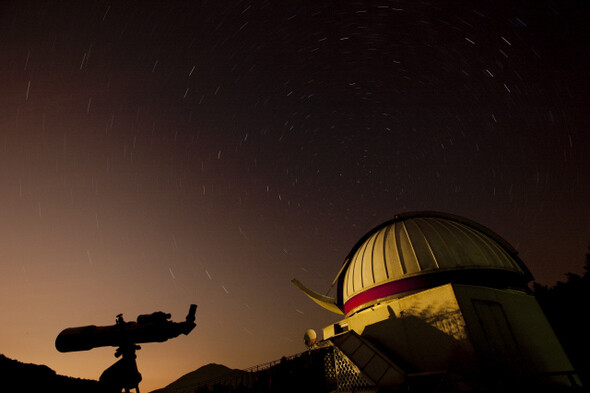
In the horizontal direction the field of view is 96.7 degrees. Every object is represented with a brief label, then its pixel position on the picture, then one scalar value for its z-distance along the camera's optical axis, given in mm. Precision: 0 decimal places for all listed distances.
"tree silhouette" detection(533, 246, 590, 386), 19734
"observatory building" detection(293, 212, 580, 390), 9852
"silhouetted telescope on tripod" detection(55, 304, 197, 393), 4301
